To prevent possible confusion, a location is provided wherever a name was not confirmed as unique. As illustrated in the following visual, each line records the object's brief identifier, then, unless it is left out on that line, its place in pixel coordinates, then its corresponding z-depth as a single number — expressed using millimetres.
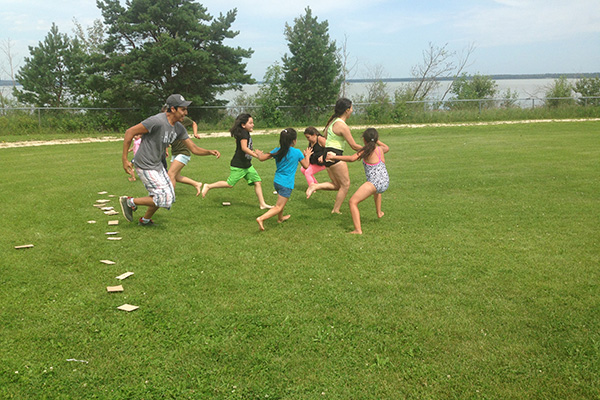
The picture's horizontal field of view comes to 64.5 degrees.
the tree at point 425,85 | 38906
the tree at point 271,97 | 29141
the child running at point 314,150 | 8070
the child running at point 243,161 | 8008
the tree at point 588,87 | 32256
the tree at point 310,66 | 31516
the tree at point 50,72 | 36000
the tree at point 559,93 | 30531
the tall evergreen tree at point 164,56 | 27094
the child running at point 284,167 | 6734
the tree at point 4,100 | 33031
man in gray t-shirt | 6297
